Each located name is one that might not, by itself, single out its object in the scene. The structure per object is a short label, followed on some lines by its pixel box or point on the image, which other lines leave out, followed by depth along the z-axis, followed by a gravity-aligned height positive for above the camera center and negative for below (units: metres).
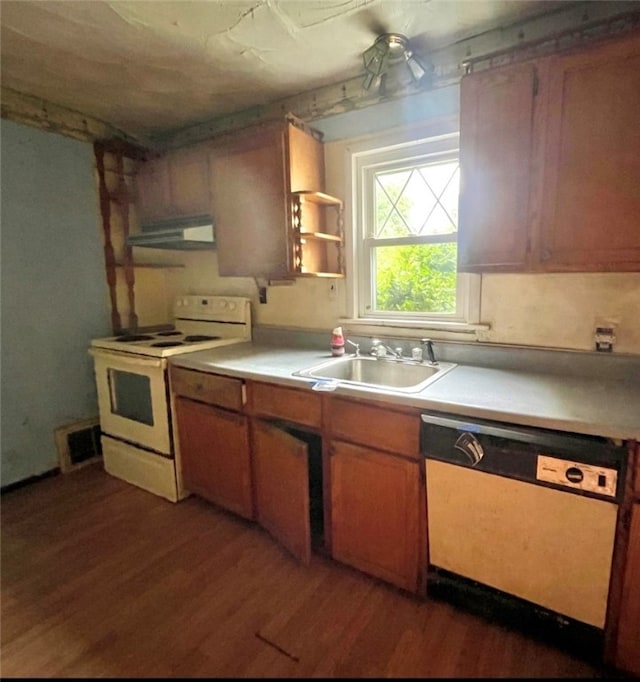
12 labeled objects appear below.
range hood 2.34 +0.31
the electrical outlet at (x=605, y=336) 1.61 -0.25
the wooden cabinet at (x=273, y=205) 2.04 +0.42
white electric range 2.25 -0.62
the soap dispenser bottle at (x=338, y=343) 2.18 -0.34
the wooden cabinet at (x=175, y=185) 2.45 +0.65
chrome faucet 2.09 -0.37
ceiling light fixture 1.72 +0.98
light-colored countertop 1.20 -0.42
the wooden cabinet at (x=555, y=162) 1.30 +0.40
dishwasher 1.19 -0.76
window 2.00 +0.24
